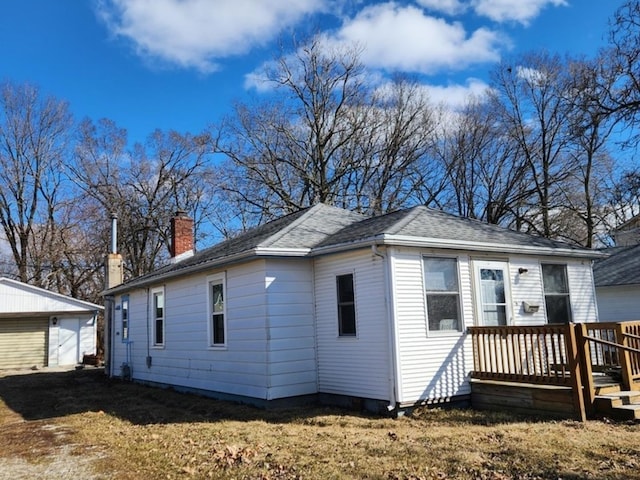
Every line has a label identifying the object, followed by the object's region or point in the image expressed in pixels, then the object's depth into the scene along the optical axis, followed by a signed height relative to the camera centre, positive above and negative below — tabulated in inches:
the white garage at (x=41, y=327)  948.6 +5.3
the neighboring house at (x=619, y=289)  721.6 +19.9
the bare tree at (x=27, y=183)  1248.2 +337.9
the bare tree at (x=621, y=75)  566.9 +243.8
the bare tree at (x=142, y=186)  1253.7 +332.9
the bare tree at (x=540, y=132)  1048.2 +350.2
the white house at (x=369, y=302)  363.3 +8.8
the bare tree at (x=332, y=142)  1125.1 +374.2
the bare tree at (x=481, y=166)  1122.7 +310.1
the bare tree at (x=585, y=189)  1002.7 +234.4
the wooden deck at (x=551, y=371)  321.4 -43.9
